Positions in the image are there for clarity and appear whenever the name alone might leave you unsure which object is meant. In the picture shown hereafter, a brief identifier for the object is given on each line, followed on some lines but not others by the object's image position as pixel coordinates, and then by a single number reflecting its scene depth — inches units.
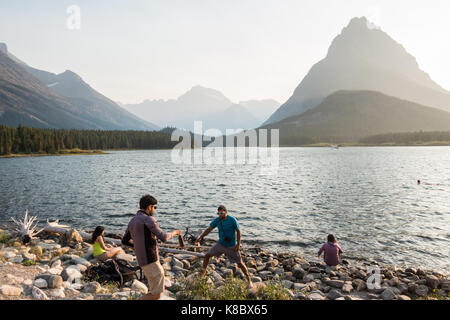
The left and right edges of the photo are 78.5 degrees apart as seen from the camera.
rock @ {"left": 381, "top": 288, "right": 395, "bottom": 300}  456.8
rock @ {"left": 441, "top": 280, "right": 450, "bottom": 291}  502.3
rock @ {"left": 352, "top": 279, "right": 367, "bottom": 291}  495.1
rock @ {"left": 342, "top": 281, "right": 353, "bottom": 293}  482.2
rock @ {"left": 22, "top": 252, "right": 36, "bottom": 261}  535.1
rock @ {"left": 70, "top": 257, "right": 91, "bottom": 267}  513.2
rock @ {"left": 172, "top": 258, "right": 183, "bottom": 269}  568.1
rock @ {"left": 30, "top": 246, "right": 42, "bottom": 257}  584.7
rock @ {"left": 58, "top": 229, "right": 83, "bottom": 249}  713.0
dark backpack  444.8
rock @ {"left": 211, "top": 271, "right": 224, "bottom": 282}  495.5
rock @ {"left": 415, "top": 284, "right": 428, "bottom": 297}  479.9
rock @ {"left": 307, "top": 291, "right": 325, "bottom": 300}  440.2
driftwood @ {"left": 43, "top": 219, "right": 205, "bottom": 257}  623.1
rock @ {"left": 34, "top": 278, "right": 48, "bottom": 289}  385.1
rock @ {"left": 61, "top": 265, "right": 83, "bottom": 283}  432.8
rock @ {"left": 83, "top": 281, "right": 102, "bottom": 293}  401.4
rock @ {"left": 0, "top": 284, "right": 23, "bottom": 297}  342.6
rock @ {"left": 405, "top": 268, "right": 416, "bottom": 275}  590.7
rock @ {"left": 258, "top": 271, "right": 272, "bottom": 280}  556.8
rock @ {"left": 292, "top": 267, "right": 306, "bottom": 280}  556.8
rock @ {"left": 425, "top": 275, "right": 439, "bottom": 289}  507.8
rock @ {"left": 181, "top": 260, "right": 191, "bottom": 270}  574.2
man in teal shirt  455.8
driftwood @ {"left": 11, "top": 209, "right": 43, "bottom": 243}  692.0
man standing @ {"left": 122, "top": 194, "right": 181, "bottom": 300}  307.7
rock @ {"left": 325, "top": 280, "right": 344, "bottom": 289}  502.6
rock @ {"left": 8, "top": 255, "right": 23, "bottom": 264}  514.3
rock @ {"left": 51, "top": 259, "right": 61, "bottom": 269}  496.9
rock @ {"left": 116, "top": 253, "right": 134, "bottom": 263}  535.5
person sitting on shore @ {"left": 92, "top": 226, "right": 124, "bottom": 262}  513.3
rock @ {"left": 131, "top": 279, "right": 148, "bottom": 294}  414.3
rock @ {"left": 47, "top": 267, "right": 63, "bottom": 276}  459.5
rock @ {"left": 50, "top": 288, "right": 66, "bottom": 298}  371.2
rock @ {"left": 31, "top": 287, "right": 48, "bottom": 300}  347.6
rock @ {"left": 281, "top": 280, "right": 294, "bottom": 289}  502.3
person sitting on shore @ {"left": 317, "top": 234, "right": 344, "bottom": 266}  613.3
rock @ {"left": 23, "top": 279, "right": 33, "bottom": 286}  384.2
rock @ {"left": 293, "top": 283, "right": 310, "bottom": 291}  487.2
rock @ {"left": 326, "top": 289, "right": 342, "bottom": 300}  455.8
